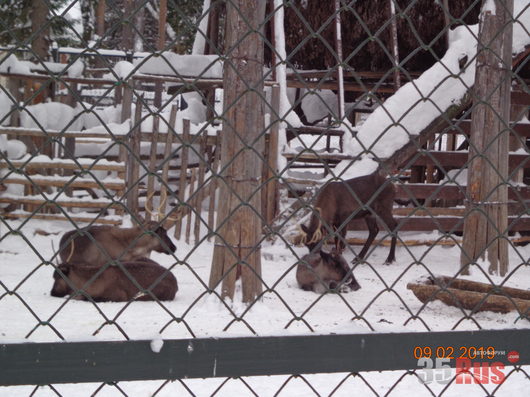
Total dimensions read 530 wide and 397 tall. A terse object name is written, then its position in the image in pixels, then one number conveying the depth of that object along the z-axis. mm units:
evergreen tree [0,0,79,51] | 16073
